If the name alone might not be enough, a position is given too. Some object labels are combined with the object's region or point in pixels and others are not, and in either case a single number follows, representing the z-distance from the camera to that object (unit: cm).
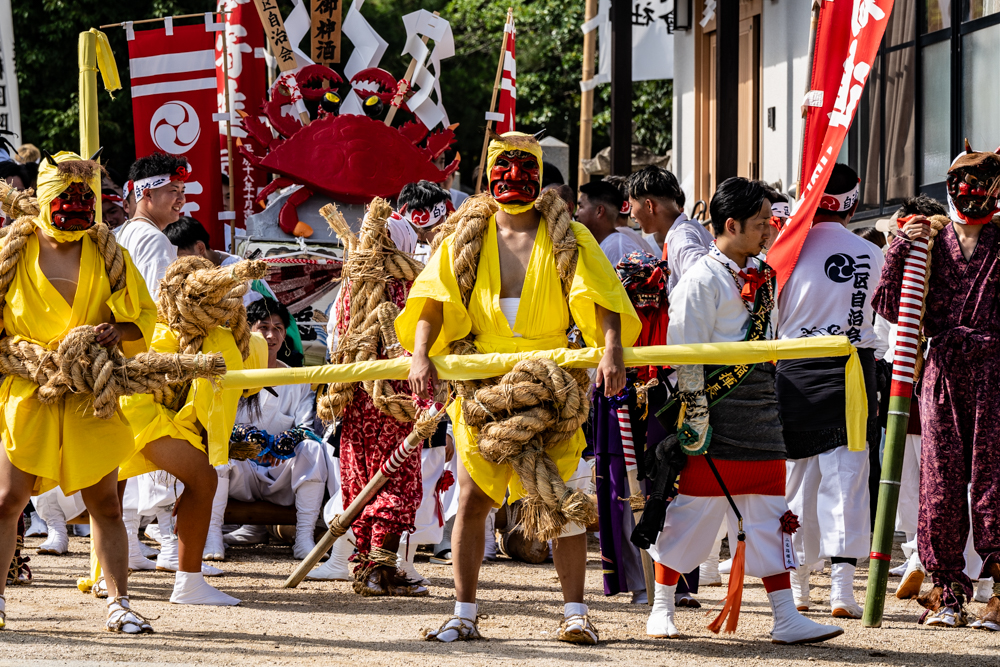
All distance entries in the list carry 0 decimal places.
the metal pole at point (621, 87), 2353
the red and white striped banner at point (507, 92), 1966
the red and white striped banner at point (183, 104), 2066
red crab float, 1881
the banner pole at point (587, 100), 2925
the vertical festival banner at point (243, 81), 2058
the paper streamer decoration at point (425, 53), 2056
